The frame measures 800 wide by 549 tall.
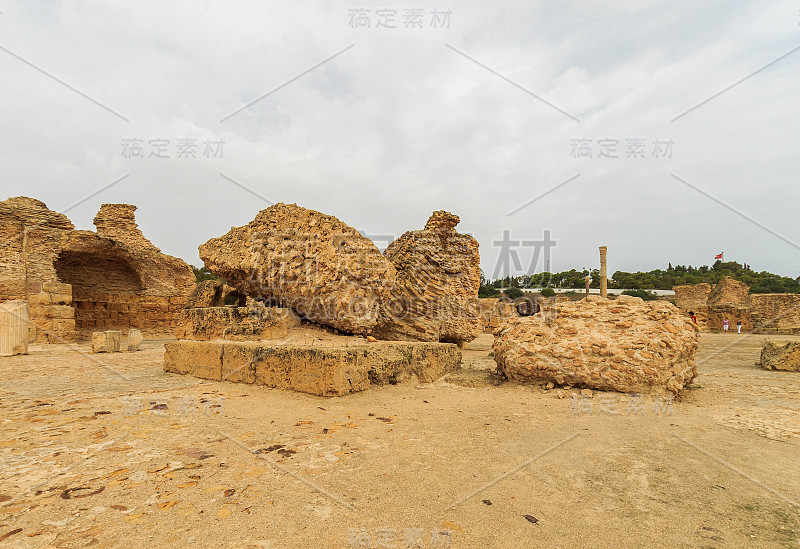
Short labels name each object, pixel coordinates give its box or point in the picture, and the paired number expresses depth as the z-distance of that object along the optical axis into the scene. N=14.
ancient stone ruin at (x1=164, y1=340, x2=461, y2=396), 3.91
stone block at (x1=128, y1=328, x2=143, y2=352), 9.06
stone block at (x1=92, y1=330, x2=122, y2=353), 8.35
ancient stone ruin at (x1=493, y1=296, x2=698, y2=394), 4.03
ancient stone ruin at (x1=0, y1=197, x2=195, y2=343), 10.53
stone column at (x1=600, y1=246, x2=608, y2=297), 12.36
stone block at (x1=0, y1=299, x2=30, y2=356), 7.23
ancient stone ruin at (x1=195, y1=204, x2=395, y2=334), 5.83
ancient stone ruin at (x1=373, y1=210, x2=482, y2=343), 8.15
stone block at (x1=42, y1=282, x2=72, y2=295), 10.45
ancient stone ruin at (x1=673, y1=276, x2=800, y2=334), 16.59
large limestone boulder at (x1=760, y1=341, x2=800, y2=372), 6.41
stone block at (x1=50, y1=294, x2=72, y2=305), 10.30
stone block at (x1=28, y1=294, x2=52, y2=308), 10.05
